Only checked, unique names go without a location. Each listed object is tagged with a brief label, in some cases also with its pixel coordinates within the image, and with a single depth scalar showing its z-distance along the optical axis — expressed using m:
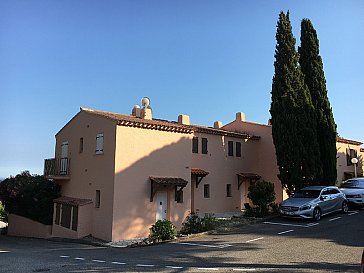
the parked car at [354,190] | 19.79
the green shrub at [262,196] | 18.47
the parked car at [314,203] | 16.38
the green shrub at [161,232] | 14.23
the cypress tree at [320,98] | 21.86
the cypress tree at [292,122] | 20.27
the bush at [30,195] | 21.22
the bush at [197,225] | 15.69
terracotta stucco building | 16.56
